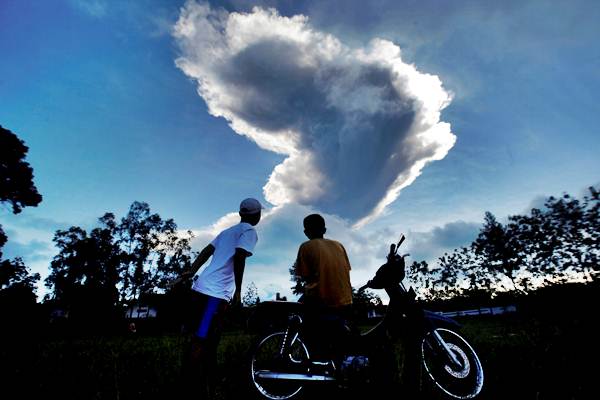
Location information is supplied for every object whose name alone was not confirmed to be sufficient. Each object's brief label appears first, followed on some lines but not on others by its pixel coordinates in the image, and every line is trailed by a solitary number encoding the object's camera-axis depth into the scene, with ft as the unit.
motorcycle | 10.74
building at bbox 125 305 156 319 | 268.82
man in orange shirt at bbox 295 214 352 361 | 12.10
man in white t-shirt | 11.00
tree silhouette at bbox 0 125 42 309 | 91.86
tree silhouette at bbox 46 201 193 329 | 162.20
